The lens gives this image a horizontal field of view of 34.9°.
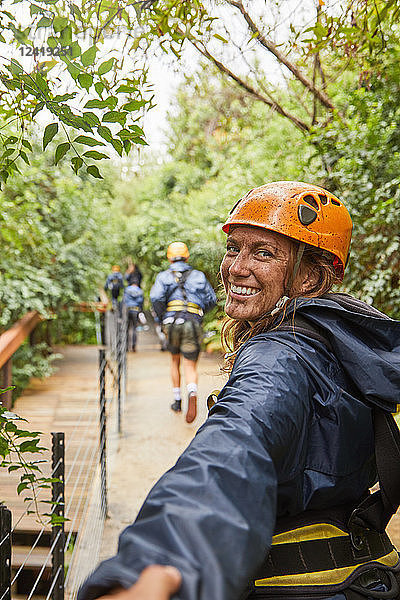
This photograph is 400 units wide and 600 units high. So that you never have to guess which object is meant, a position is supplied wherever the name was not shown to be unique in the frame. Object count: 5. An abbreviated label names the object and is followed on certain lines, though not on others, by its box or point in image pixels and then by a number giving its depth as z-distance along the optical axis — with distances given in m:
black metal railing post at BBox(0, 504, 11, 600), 1.86
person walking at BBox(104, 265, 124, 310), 16.09
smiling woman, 0.89
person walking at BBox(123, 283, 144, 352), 13.64
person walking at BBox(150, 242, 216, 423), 7.74
